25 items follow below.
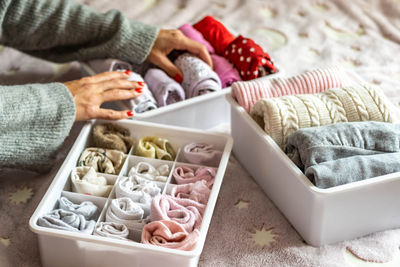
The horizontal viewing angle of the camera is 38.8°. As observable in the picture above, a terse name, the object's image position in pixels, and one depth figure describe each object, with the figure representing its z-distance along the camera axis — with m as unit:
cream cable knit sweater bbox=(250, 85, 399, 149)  1.10
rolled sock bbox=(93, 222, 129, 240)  0.92
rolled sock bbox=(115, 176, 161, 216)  1.01
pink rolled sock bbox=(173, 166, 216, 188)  1.08
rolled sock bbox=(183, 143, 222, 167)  1.13
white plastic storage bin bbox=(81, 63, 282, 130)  1.24
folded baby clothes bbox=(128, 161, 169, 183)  1.08
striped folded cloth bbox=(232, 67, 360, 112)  1.19
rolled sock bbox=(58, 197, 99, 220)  0.98
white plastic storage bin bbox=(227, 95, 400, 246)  0.97
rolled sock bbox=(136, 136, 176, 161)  1.14
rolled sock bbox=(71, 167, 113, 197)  1.04
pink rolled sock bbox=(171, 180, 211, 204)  1.03
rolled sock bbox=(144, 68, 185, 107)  1.29
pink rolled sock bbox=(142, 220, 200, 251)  0.89
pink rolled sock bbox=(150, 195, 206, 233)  0.95
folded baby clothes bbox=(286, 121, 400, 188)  0.98
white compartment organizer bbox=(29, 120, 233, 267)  0.88
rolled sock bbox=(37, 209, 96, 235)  0.92
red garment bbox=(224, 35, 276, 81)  1.34
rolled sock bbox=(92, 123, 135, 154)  1.13
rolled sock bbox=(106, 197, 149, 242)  0.96
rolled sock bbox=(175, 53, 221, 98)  1.31
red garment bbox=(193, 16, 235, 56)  1.46
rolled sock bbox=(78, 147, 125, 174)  1.10
